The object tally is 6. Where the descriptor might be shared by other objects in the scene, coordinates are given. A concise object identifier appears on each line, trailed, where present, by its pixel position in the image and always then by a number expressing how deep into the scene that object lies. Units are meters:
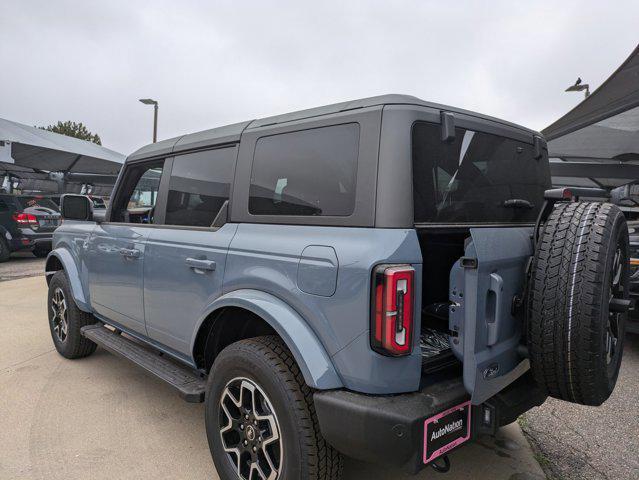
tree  42.12
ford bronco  1.75
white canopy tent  14.36
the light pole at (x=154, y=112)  18.14
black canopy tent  7.51
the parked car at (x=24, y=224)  11.00
